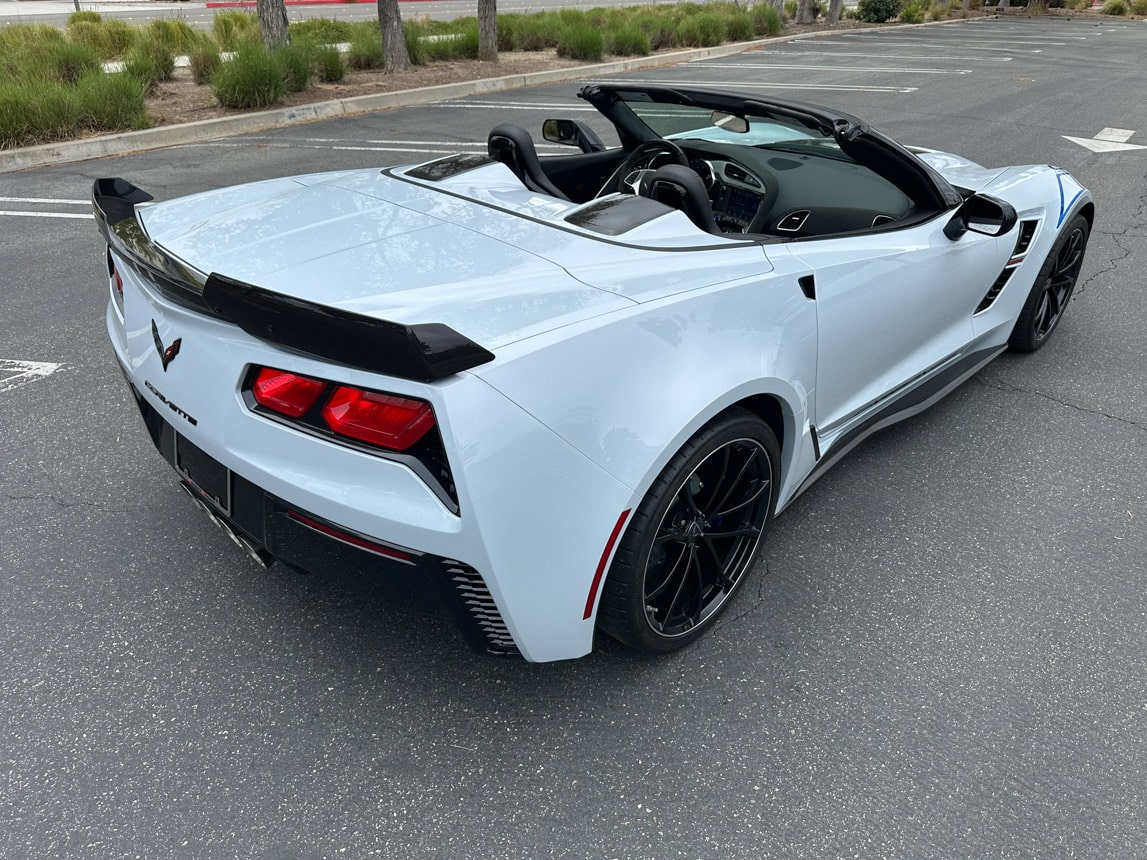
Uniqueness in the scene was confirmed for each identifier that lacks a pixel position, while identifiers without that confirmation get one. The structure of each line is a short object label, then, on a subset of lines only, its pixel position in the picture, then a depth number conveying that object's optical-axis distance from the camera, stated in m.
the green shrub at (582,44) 15.52
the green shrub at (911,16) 29.09
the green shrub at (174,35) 13.57
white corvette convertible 1.75
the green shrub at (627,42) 16.66
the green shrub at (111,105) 8.73
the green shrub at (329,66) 12.01
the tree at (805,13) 25.45
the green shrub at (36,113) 8.13
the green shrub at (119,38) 13.55
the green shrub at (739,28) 20.61
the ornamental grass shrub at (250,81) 9.98
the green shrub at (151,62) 10.52
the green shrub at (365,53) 13.58
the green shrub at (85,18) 17.10
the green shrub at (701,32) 18.73
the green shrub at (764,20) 21.95
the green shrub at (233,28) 13.52
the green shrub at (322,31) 14.86
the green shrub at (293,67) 10.71
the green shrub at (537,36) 16.66
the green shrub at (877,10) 27.91
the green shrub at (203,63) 11.56
